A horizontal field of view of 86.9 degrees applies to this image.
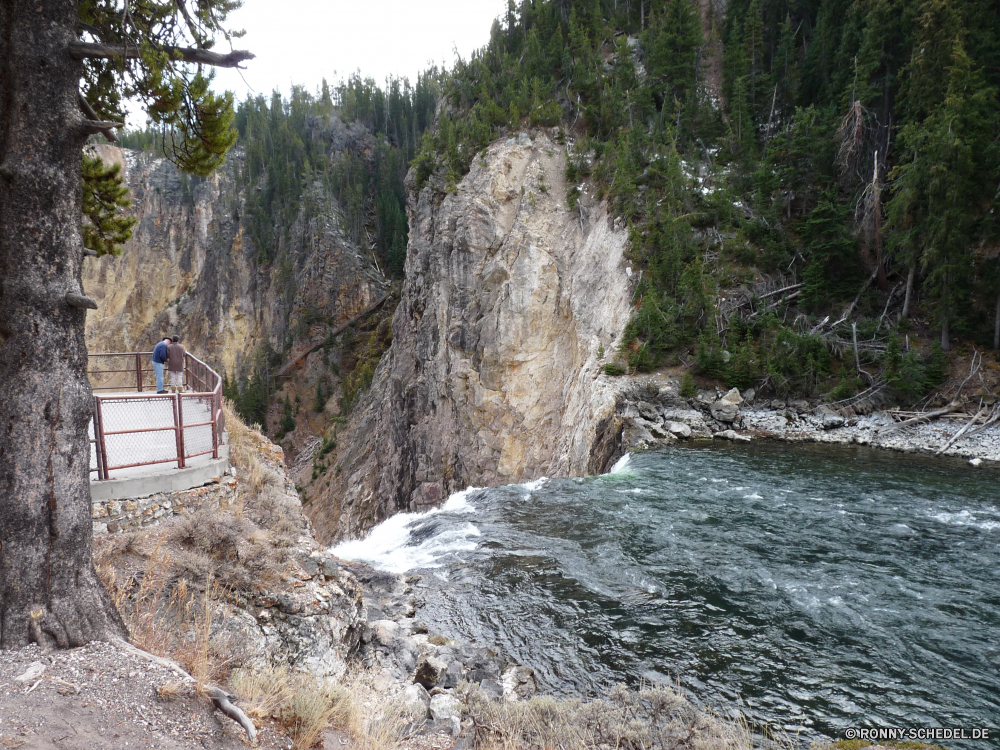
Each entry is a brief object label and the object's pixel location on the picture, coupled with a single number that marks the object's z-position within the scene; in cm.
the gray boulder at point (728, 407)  2188
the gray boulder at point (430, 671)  632
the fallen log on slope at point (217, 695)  399
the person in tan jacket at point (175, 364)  1253
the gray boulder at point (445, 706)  550
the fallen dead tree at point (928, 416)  1902
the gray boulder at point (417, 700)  535
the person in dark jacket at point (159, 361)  1220
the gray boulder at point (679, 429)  2090
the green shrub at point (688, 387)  2241
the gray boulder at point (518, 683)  626
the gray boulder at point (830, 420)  2059
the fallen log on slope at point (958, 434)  1739
